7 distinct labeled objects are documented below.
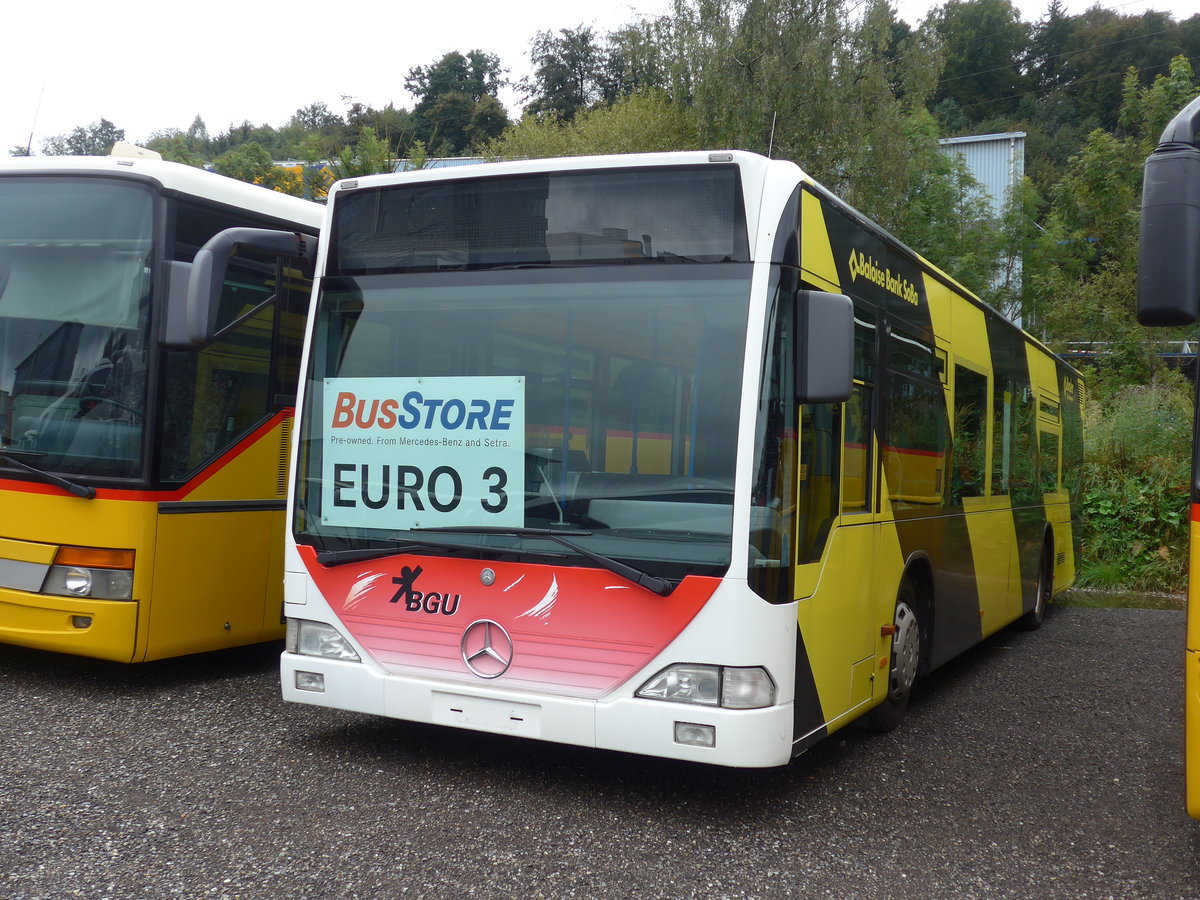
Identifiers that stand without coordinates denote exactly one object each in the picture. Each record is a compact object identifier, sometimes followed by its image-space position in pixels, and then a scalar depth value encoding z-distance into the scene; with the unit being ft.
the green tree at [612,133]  98.43
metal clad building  125.08
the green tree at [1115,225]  68.18
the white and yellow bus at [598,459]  14.53
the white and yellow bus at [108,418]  20.11
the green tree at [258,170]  63.92
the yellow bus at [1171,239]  11.15
